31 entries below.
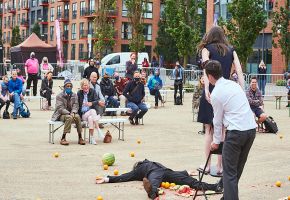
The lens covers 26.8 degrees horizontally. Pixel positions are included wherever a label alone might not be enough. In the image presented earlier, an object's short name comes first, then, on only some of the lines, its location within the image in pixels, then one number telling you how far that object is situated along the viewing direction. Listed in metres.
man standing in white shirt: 6.79
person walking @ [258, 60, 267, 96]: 30.64
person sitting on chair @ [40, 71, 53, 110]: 23.70
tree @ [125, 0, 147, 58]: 46.19
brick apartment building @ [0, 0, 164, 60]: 75.62
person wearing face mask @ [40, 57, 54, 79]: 30.41
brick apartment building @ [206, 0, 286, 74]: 48.78
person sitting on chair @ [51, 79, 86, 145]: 13.57
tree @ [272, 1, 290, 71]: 41.84
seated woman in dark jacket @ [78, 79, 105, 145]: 13.87
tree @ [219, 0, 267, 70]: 35.69
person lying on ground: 8.11
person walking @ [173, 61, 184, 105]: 27.72
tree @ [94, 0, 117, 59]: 57.25
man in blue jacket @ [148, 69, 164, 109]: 25.66
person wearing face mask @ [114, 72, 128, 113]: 22.52
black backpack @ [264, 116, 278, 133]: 16.61
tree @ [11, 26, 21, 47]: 91.31
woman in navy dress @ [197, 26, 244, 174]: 8.68
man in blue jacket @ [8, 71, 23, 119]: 20.05
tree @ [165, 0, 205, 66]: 41.91
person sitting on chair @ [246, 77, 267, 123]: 16.23
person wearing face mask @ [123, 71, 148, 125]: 18.38
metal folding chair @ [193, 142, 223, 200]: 7.15
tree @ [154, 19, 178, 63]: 69.38
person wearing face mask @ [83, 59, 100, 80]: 20.06
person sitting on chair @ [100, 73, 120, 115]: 20.80
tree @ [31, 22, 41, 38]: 89.19
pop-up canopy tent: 49.19
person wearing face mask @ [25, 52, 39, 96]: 28.34
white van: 51.41
